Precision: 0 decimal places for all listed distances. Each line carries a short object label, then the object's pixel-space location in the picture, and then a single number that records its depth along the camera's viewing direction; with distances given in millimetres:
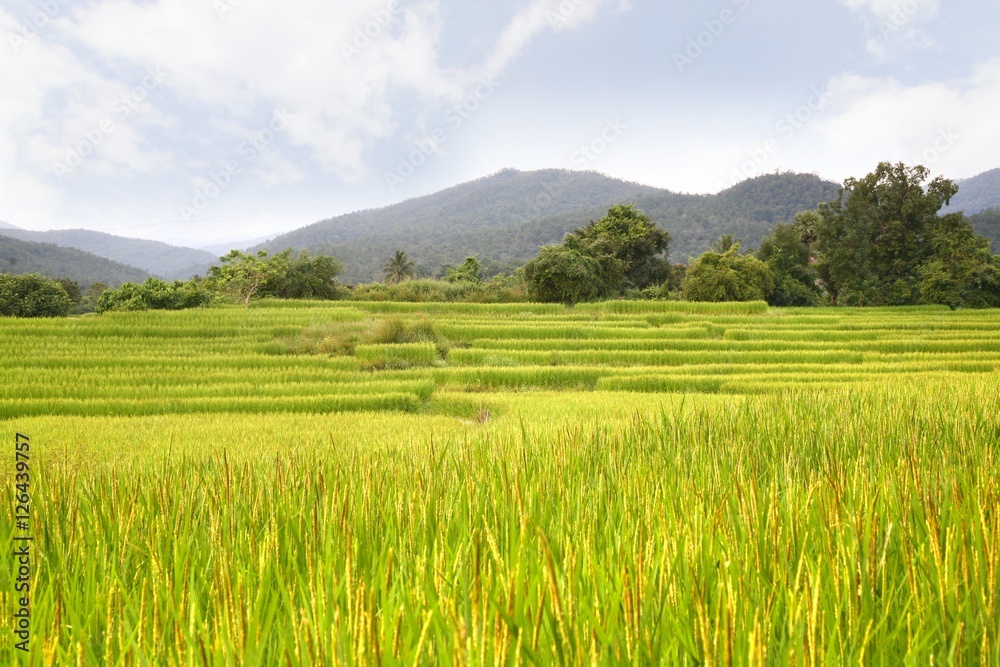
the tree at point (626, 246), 40844
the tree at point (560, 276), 34562
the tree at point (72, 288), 50656
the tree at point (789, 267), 39719
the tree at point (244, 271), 33500
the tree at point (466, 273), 52022
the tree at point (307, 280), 42625
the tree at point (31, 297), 35034
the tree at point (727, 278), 33781
